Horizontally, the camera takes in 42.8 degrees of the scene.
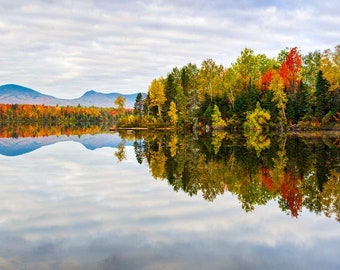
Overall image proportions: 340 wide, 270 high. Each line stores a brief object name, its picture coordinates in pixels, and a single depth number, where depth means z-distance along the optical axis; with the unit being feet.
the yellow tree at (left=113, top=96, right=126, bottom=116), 384.27
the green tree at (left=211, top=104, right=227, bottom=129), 245.24
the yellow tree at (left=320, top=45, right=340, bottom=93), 214.69
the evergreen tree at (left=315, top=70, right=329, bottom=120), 213.25
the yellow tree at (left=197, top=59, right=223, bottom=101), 272.02
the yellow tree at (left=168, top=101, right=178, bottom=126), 282.09
